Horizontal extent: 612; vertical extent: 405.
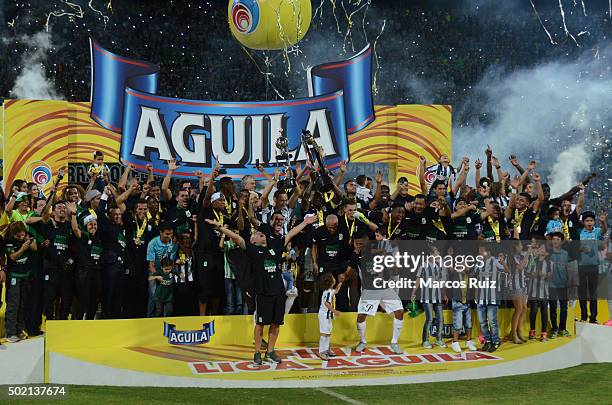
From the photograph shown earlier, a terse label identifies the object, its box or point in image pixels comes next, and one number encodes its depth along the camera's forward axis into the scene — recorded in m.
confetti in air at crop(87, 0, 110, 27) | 26.14
